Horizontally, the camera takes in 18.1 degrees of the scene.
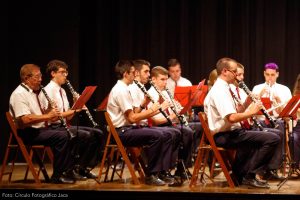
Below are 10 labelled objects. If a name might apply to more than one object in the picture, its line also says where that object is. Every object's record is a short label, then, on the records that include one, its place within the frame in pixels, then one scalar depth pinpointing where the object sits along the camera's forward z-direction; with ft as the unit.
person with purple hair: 40.03
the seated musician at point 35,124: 33.26
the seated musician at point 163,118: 36.39
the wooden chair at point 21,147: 33.15
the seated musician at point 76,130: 36.20
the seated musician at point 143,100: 34.06
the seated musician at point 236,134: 30.88
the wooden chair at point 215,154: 30.96
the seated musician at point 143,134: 33.28
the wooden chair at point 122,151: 32.86
